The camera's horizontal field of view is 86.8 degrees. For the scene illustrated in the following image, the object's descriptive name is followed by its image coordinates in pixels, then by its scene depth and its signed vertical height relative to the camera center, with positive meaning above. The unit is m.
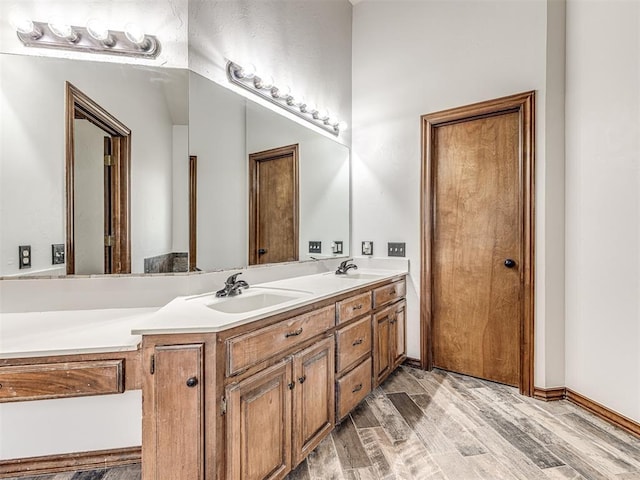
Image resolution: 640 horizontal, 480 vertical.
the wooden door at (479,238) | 2.37 -0.02
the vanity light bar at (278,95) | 2.01 +0.96
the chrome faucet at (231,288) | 1.73 -0.27
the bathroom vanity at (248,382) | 1.14 -0.58
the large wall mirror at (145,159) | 1.55 +0.40
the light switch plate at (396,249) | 2.81 -0.11
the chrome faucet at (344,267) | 2.67 -0.25
